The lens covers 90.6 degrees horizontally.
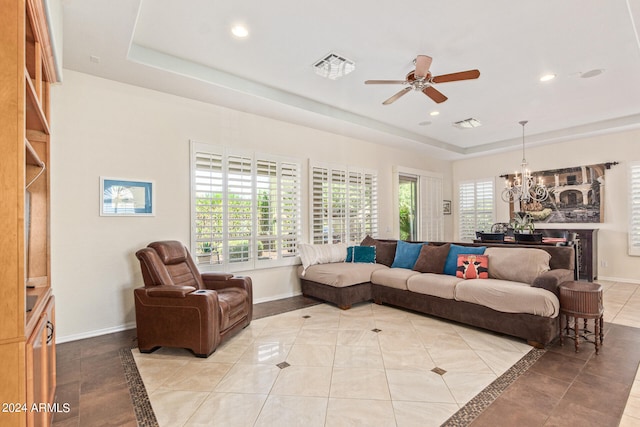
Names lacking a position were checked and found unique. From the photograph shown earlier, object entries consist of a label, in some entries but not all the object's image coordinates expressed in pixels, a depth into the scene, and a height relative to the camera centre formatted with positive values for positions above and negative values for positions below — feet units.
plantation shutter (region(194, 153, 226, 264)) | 13.71 +0.52
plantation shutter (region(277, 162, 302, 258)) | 16.46 +0.46
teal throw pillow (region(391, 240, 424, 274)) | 15.65 -1.96
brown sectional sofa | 10.28 -2.99
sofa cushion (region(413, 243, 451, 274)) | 14.33 -2.00
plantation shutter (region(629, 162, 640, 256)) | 19.02 +0.35
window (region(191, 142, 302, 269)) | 13.83 +0.46
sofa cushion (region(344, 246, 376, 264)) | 17.34 -2.08
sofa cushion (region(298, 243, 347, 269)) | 16.52 -1.97
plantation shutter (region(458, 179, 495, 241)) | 25.75 +0.68
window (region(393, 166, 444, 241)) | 24.50 +0.79
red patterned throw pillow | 12.98 -2.15
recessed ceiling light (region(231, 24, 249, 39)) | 9.68 +5.81
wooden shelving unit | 4.05 -0.23
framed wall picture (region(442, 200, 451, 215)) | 26.96 +0.74
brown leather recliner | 9.46 -2.95
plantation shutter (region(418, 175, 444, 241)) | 24.88 +0.61
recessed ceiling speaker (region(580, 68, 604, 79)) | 12.46 +5.67
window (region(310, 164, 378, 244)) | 17.97 +0.77
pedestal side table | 9.70 -2.79
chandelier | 18.53 +1.64
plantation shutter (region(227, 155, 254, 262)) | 14.60 +0.48
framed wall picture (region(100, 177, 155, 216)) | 11.61 +0.80
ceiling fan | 10.05 +4.66
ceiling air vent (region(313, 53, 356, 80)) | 11.41 +5.64
